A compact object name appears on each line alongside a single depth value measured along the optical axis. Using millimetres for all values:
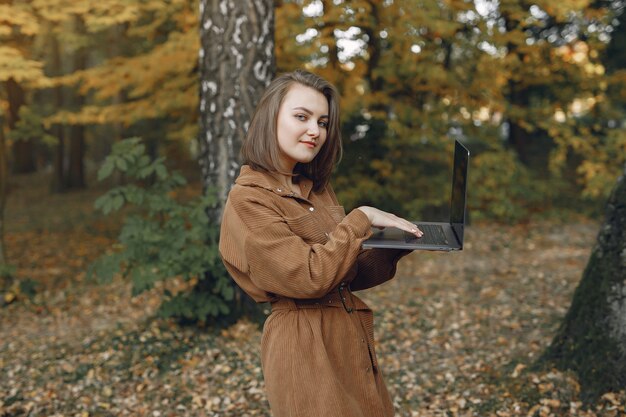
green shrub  4656
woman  1734
